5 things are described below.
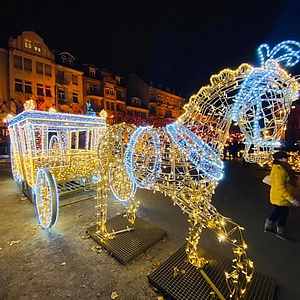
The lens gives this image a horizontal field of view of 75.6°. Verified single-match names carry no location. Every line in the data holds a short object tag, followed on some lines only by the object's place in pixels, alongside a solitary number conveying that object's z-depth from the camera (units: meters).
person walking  3.40
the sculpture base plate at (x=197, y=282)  2.16
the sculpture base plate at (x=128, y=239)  2.92
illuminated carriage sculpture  3.79
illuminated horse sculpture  1.88
